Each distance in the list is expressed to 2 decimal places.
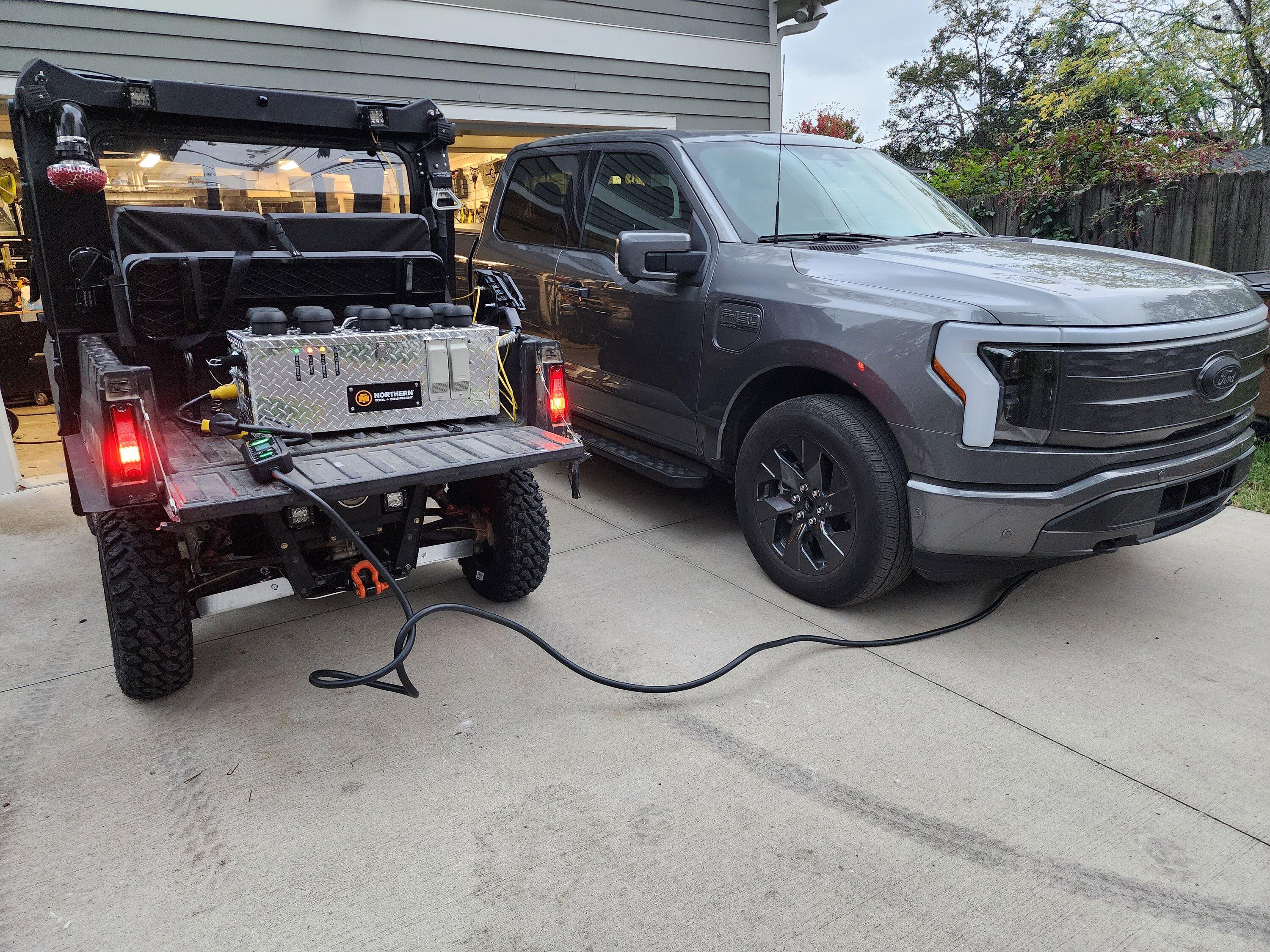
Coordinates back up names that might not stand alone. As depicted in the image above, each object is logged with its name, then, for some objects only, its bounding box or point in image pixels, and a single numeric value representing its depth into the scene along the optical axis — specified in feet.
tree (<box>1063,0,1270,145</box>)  46.75
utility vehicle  8.72
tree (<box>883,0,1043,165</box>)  89.56
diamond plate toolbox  9.16
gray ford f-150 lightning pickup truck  9.49
